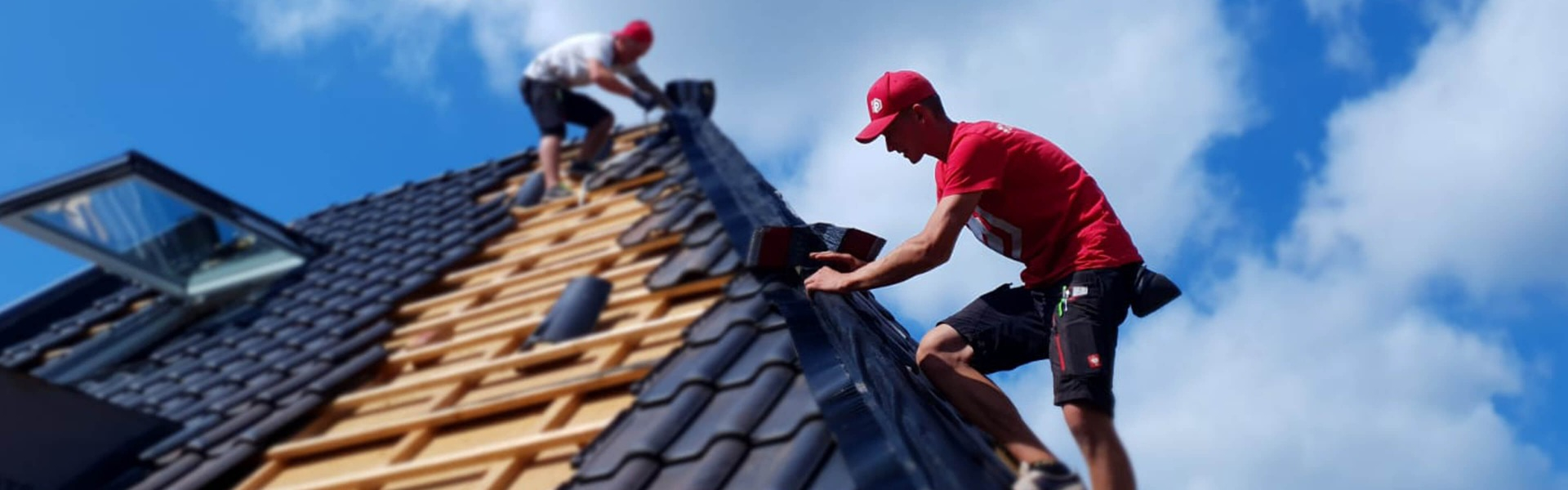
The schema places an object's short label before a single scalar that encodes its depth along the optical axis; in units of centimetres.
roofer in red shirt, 212
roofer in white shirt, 746
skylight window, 659
